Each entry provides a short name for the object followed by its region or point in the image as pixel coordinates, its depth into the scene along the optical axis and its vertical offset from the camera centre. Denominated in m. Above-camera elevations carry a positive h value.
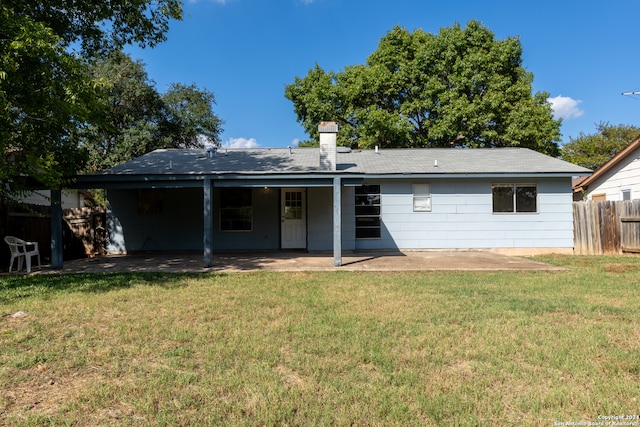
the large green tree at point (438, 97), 20.20 +7.69
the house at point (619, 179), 14.18 +1.87
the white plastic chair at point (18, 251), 8.65 -0.57
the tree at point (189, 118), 25.02 +7.69
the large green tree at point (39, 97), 6.68 +2.62
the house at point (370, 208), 11.97 +0.55
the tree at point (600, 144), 28.20 +6.21
